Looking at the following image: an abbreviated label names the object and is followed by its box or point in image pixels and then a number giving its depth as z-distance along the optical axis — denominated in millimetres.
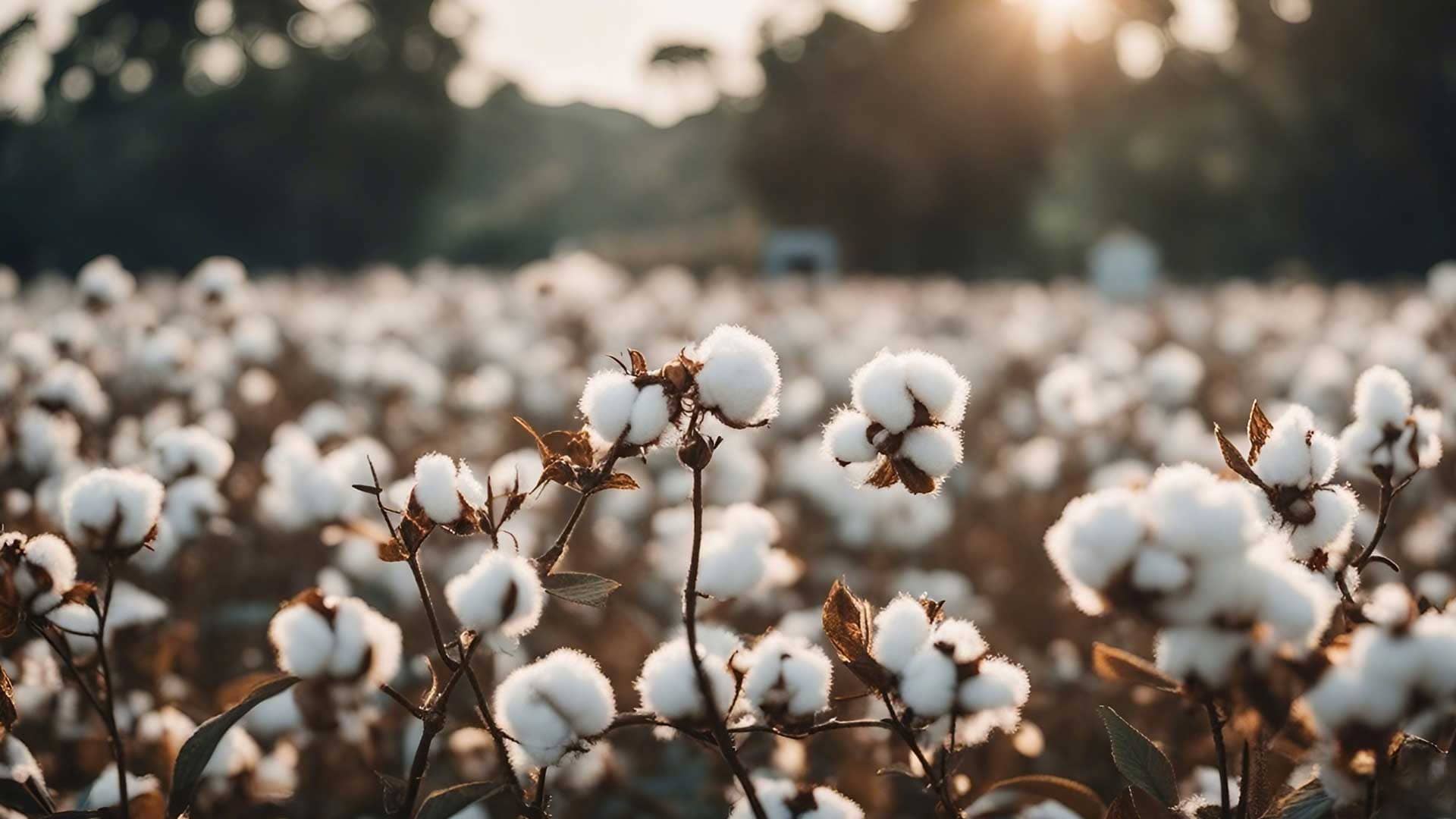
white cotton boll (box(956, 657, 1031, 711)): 944
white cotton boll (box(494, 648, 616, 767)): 935
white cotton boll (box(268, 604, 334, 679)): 943
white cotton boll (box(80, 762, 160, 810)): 1342
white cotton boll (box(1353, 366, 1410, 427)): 1151
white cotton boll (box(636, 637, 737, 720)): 975
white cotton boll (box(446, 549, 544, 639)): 930
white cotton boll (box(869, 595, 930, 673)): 1002
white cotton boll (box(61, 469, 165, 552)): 1118
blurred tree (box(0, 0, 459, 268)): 31797
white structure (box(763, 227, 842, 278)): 22000
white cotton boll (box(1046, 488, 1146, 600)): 753
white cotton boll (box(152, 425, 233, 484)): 1829
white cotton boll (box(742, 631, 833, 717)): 1007
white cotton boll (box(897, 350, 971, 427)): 997
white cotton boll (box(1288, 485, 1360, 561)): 1036
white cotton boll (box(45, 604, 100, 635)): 1525
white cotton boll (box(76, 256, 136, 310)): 2584
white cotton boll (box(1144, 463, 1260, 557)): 729
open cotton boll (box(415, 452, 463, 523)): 1028
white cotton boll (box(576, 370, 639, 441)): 994
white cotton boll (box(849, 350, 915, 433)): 995
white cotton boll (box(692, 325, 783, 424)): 972
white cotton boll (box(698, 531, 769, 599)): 1328
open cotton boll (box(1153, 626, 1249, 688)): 768
